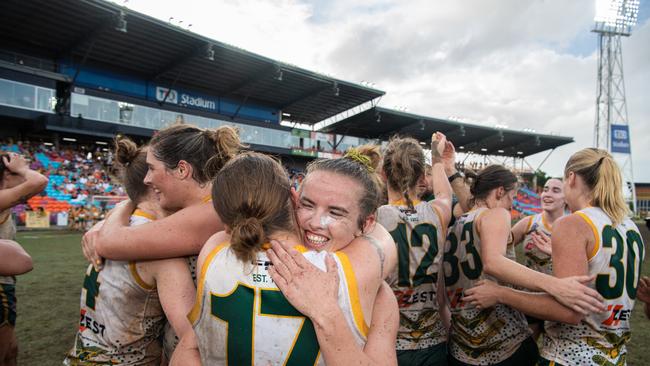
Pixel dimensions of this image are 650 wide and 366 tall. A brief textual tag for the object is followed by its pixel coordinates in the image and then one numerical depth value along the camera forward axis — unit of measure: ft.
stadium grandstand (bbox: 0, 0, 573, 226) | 70.03
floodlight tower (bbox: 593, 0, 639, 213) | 116.78
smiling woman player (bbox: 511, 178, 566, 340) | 10.46
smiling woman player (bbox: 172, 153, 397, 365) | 3.95
